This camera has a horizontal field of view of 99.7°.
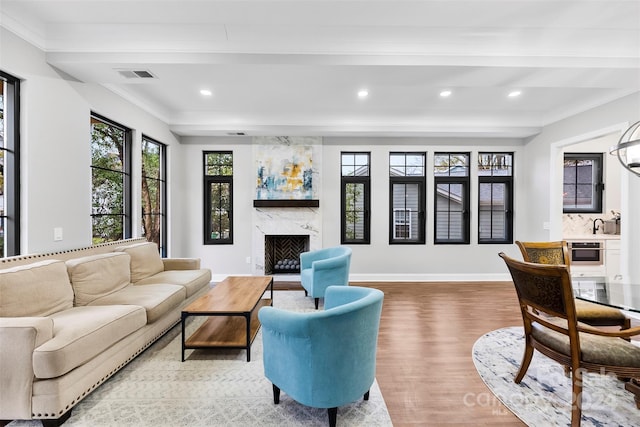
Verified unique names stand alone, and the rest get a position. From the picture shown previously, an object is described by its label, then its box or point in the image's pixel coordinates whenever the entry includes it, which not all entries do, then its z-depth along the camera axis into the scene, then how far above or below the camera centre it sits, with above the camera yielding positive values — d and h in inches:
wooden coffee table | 92.9 -35.7
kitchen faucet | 203.8 -10.9
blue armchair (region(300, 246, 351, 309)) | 138.6 -33.4
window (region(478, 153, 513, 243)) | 205.8 +9.5
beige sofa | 62.2 -33.0
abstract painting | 200.4 +26.0
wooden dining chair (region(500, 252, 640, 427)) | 62.4 -32.9
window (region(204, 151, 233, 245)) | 205.2 +9.9
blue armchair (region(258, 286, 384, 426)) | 60.8 -33.3
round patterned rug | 69.9 -53.6
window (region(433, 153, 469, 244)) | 205.0 +10.2
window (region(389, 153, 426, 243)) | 205.6 +10.1
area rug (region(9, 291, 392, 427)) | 68.0 -52.9
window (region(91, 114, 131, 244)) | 130.6 +15.4
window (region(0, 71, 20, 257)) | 91.9 +13.4
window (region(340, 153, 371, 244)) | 204.8 +10.0
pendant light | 81.4 +18.2
